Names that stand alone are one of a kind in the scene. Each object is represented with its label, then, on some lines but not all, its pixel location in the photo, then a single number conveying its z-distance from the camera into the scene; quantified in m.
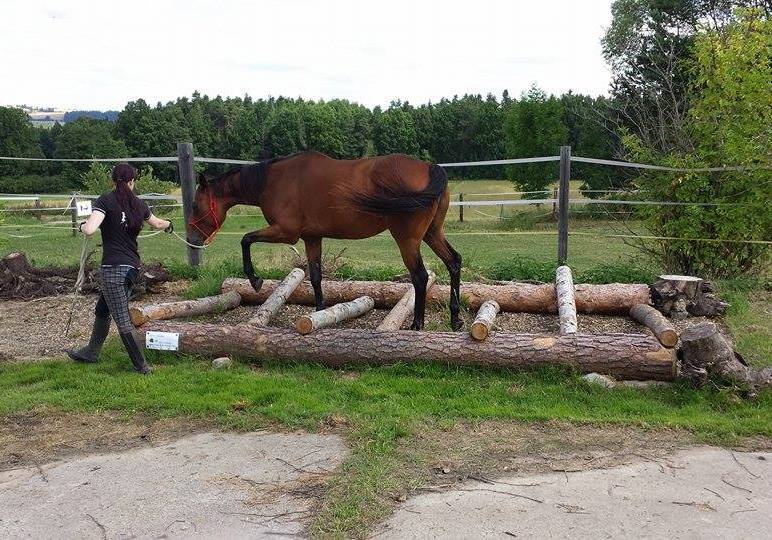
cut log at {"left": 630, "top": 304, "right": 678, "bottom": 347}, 4.79
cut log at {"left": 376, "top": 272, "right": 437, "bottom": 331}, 5.85
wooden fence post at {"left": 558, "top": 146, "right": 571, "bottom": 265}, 7.87
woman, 5.07
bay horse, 5.65
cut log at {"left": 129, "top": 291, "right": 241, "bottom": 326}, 5.93
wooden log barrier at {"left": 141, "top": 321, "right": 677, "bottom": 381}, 4.78
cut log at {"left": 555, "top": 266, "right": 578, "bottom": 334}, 5.51
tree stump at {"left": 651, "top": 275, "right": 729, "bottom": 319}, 6.52
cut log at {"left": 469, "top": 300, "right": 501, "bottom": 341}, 5.05
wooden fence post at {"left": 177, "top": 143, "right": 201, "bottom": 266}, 8.48
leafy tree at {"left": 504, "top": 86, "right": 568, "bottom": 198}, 27.67
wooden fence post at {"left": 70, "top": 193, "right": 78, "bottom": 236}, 18.75
